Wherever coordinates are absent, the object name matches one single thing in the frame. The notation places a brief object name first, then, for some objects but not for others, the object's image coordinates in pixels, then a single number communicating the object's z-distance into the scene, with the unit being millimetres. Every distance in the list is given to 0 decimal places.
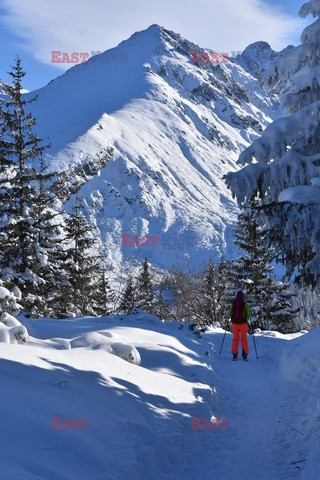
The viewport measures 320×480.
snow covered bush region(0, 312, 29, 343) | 7145
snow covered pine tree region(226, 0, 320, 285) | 6953
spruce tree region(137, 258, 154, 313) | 36688
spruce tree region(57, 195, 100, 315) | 23797
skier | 12656
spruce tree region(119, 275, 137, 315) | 31928
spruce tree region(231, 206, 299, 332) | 26203
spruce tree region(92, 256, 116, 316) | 29306
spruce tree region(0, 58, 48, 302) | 16656
